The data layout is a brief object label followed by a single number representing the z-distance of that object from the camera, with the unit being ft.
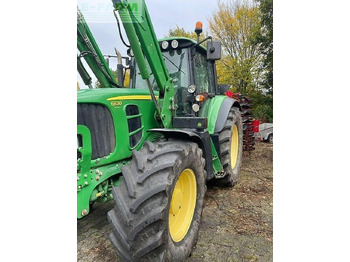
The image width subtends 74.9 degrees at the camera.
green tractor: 5.30
